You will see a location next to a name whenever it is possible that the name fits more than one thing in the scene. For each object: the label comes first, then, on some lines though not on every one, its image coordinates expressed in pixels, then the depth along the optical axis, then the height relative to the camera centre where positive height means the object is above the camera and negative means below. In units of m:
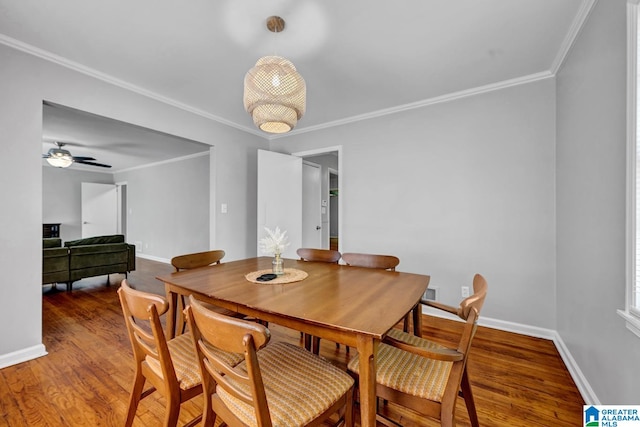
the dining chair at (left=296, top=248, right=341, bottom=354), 2.36 -0.38
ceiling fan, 4.60 +0.99
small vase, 1.79 -0.35
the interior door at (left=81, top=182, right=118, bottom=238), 7.15 +0.05
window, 1.17 +0.19
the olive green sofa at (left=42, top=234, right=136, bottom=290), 3.60 -0.67
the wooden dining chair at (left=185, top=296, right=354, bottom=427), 0.80 -0.67
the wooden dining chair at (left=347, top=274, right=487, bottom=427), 0.99 -0.68
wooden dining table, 0.96 -0.41
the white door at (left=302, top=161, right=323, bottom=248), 4.89 +0.15
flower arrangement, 1.73 -0.20
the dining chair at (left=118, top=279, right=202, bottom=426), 1.03 -0.66
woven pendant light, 1.60 +0.76
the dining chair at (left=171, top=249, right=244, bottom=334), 1.75 -0.39
